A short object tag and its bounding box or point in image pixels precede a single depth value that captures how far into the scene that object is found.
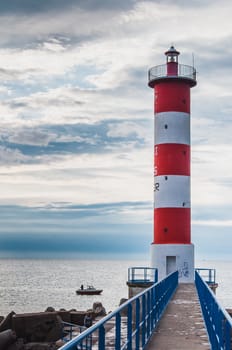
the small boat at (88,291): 75.22
